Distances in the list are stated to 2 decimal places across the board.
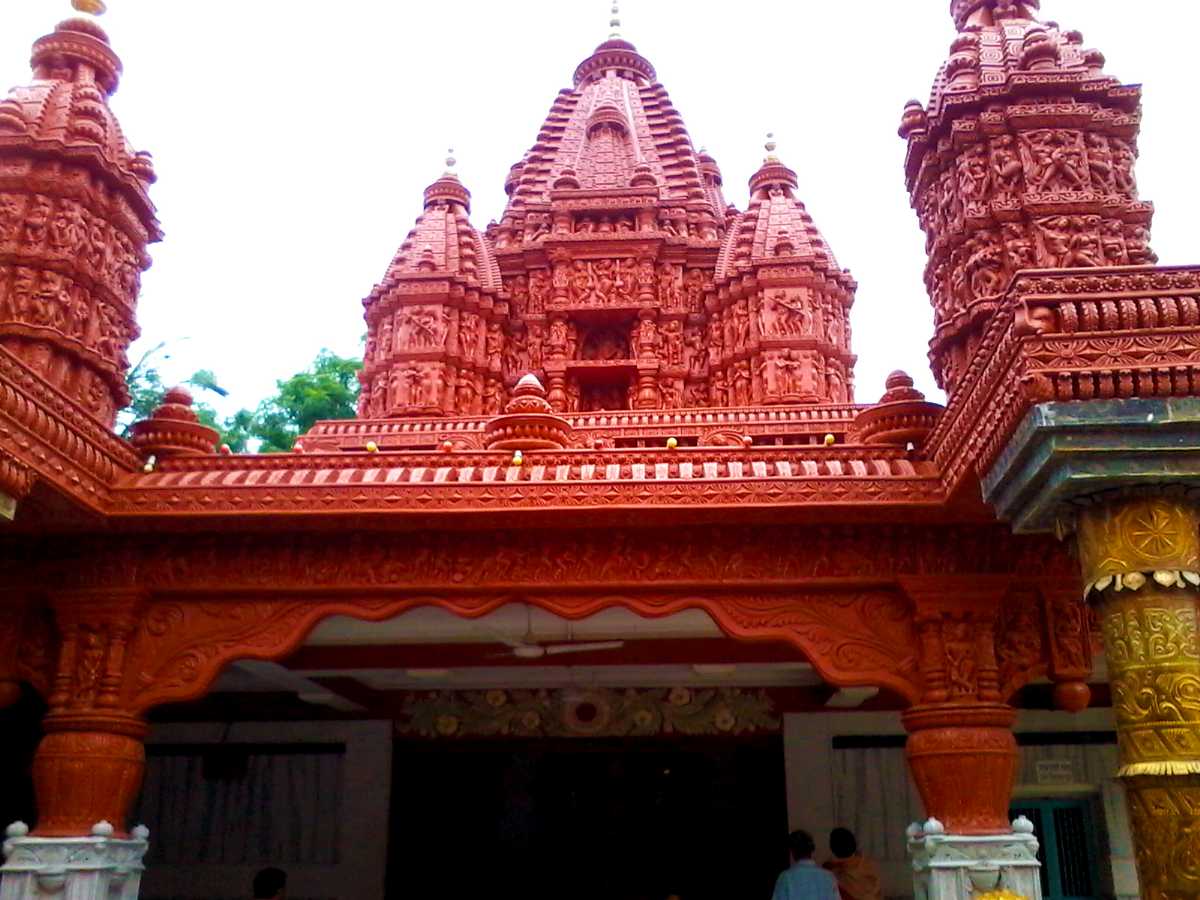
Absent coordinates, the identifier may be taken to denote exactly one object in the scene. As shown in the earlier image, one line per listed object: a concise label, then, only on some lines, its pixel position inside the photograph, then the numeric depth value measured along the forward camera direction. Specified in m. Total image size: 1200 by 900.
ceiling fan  7.94
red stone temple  4.60
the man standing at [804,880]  6.54
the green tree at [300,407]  35.75
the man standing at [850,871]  7.41
